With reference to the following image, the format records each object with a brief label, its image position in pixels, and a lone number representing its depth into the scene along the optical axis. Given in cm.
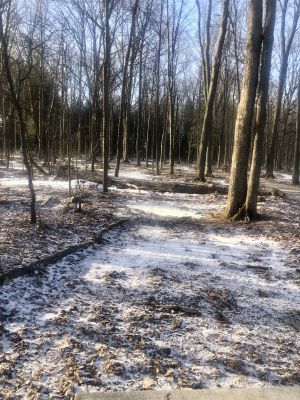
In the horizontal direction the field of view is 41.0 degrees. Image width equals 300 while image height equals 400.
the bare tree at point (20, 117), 781
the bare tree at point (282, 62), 2205
